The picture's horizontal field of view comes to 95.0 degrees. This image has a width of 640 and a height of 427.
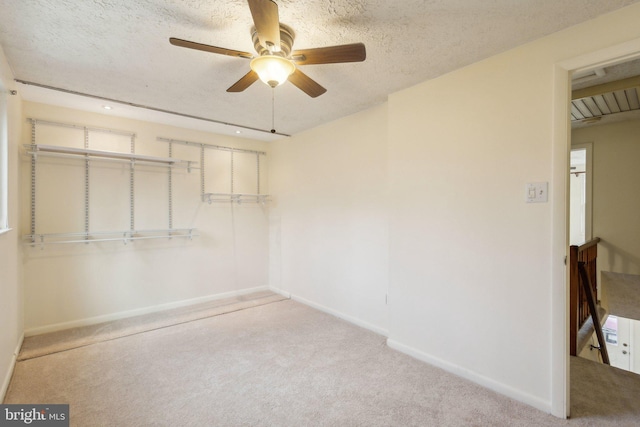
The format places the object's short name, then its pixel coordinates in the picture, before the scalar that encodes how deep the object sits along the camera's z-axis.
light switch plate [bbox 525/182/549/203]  1.84
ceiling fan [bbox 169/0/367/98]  1.40
